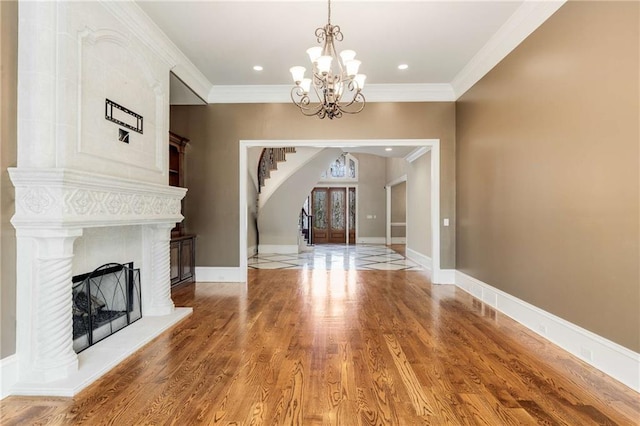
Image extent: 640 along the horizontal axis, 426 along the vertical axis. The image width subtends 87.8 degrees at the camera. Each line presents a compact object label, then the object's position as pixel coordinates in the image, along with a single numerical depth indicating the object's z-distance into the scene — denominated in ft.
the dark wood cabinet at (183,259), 16.33
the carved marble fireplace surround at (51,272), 7.16
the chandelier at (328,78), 9.50
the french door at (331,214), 44.75
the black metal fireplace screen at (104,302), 9.38
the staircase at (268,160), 28.55
